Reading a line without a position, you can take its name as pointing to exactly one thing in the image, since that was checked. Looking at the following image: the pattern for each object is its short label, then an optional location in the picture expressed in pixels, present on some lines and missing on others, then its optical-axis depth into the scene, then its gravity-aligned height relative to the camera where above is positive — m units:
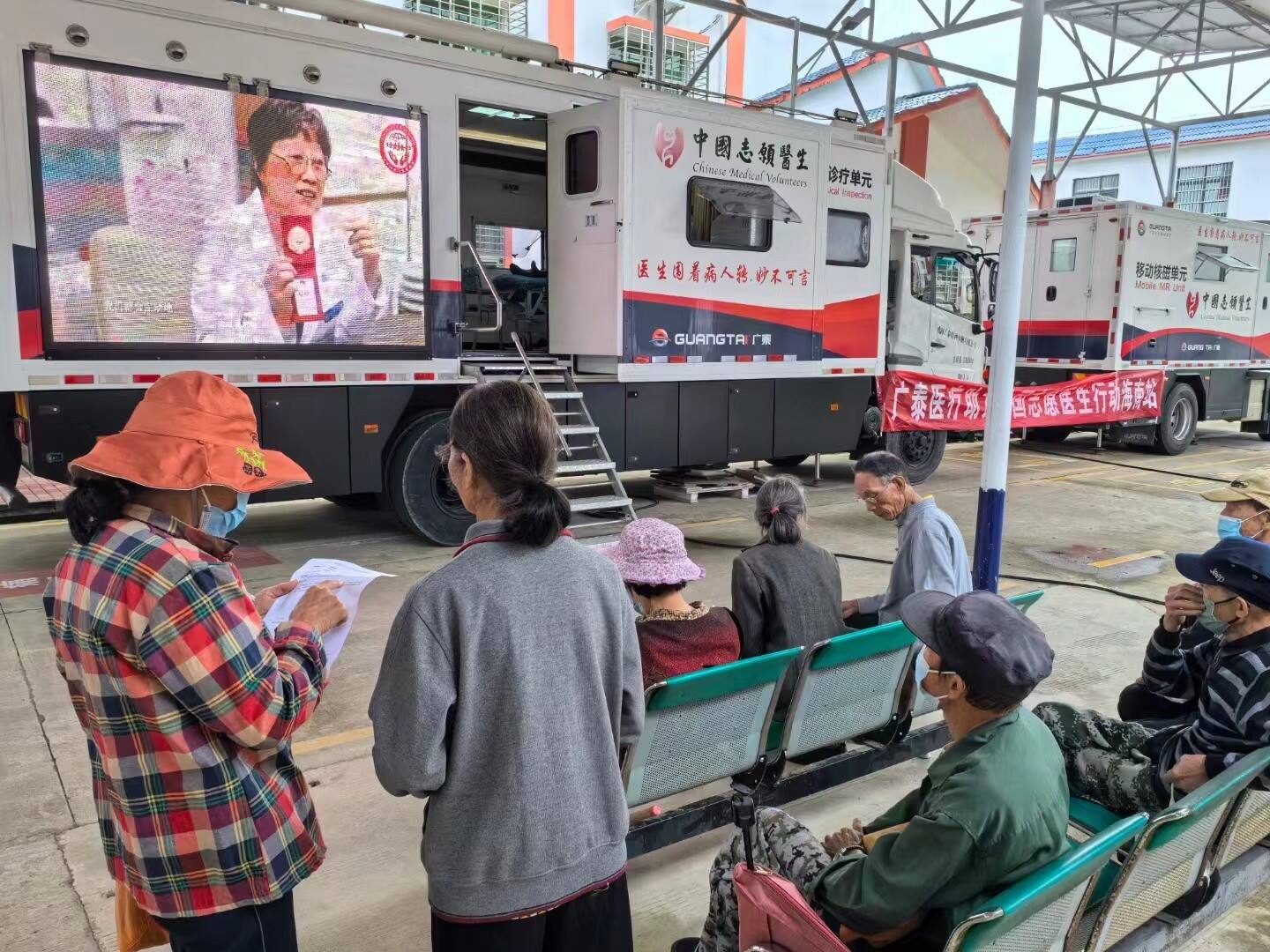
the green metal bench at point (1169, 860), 2.17 -1.23
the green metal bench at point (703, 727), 2.74 -1.17
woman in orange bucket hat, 1.54 -0.57
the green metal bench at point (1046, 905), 1.69 -1.02
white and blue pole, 5.14 +0.55
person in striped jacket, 2.57 -1.02
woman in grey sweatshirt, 1.55 -0.60
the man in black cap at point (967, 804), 1.79 -0.86
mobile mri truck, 13.45 +0.62
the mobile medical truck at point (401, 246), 5.77 +0.65
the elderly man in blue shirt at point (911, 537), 3.65 -0.73
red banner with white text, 10.54 -0.70
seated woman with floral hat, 2.88 -0.85
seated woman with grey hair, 3.40 -0.87
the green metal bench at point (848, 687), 3.17 -1.19
